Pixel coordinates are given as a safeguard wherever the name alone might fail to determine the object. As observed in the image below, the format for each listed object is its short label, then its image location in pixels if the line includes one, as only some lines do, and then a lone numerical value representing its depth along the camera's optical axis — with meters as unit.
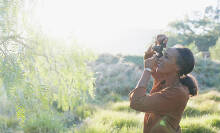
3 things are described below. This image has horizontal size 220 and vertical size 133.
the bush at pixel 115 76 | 14.30
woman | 2.04
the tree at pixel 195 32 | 30.77
